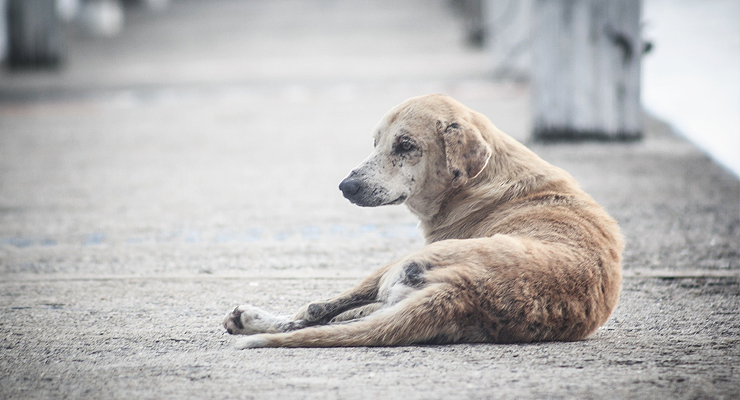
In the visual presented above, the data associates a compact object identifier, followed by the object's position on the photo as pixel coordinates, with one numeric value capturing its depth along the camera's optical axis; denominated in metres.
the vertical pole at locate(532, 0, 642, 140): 18.55
